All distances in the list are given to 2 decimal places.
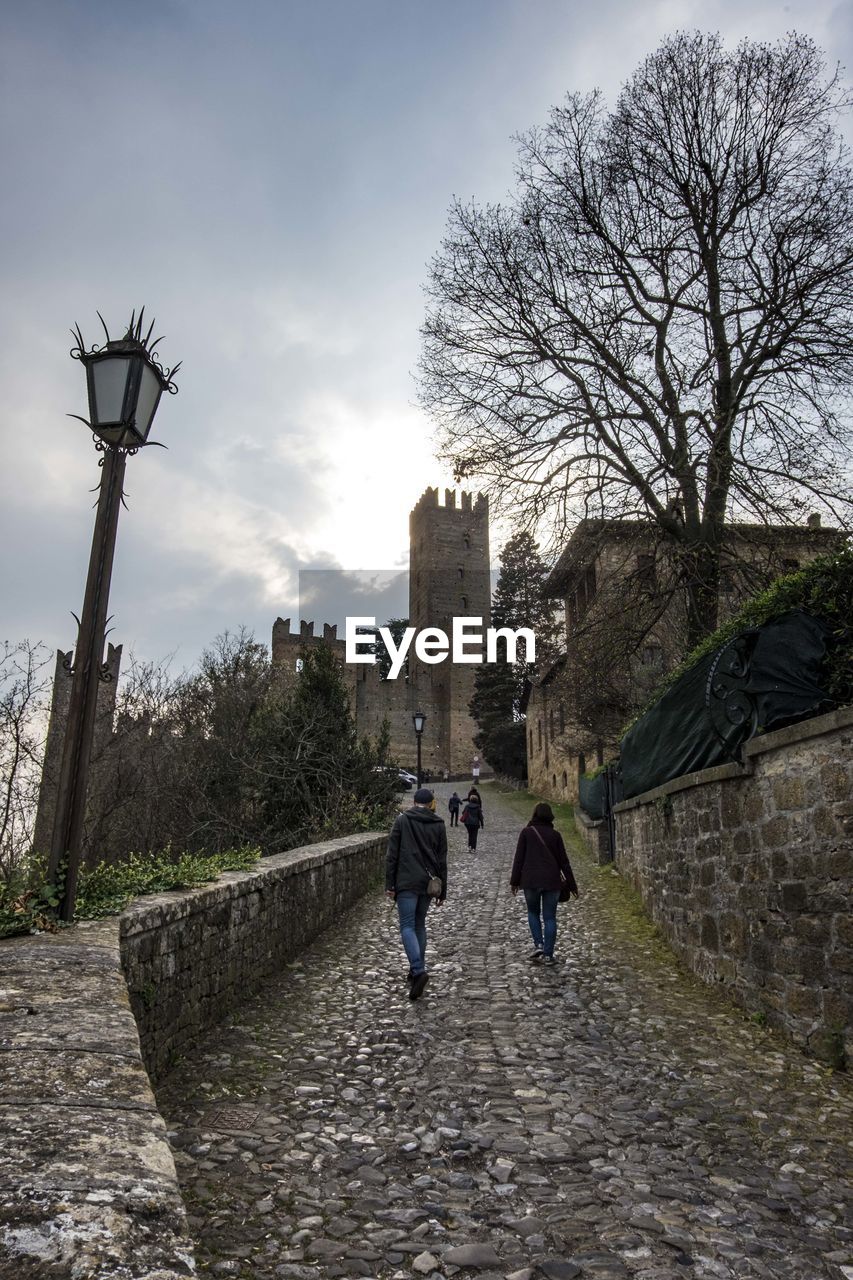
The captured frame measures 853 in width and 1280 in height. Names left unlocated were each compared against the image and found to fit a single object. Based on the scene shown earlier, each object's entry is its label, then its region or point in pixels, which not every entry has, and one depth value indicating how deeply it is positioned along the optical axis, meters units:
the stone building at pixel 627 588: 12.48
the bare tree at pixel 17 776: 10.97
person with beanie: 6.97
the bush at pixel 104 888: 4.05
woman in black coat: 8.20
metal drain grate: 3.92
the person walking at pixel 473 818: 20.41
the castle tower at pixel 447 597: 65.56
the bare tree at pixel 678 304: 12.09
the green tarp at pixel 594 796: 17.82
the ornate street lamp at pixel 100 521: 4.25
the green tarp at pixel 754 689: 5.91
